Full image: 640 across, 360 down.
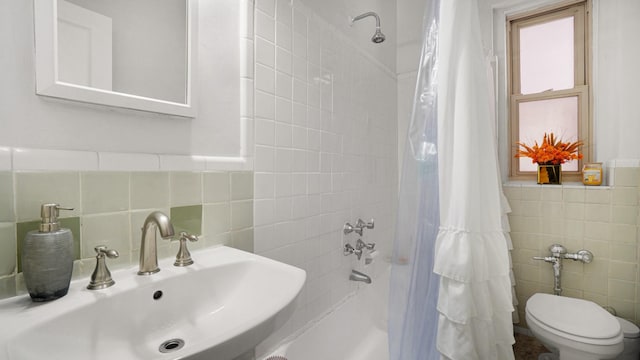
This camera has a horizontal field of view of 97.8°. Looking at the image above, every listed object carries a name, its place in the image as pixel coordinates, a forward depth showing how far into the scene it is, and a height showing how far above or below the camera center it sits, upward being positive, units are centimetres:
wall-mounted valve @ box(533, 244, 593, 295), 181 -53
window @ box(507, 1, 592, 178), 197 +74
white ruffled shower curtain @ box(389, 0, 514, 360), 92 -13
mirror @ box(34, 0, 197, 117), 63 +33
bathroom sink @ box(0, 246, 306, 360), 47 -28
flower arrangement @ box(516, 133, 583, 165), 185 +17
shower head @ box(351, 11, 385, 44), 164 +90
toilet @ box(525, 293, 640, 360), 130 -76
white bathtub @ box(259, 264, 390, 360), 126 -82
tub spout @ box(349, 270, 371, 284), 164 -59
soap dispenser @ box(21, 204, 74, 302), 54 -16
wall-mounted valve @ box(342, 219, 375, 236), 162 -29
